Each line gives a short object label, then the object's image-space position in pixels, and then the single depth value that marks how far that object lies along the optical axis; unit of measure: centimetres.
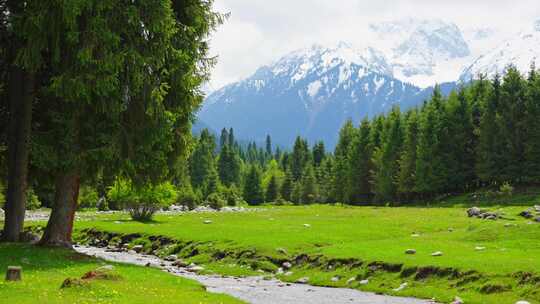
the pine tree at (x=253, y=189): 13219
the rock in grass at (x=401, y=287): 2609
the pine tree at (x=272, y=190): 13438
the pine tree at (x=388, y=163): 9712
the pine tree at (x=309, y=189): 12425
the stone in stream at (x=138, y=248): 4323
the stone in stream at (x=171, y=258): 3800
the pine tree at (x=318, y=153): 16592
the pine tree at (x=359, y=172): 10712
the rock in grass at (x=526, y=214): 4299
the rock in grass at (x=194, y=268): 3341
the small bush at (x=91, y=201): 9900
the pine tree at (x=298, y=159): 15851
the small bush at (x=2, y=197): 6476
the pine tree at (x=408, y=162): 9169
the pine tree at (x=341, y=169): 11164
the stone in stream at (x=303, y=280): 2923
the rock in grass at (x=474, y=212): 5092
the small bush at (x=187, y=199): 9619
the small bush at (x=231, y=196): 11331
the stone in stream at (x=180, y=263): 3518
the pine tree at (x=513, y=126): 7819
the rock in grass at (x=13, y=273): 2019
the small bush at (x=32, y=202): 8225
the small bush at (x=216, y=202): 9650
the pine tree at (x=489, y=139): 8000
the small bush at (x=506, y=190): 6949
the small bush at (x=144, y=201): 6141
